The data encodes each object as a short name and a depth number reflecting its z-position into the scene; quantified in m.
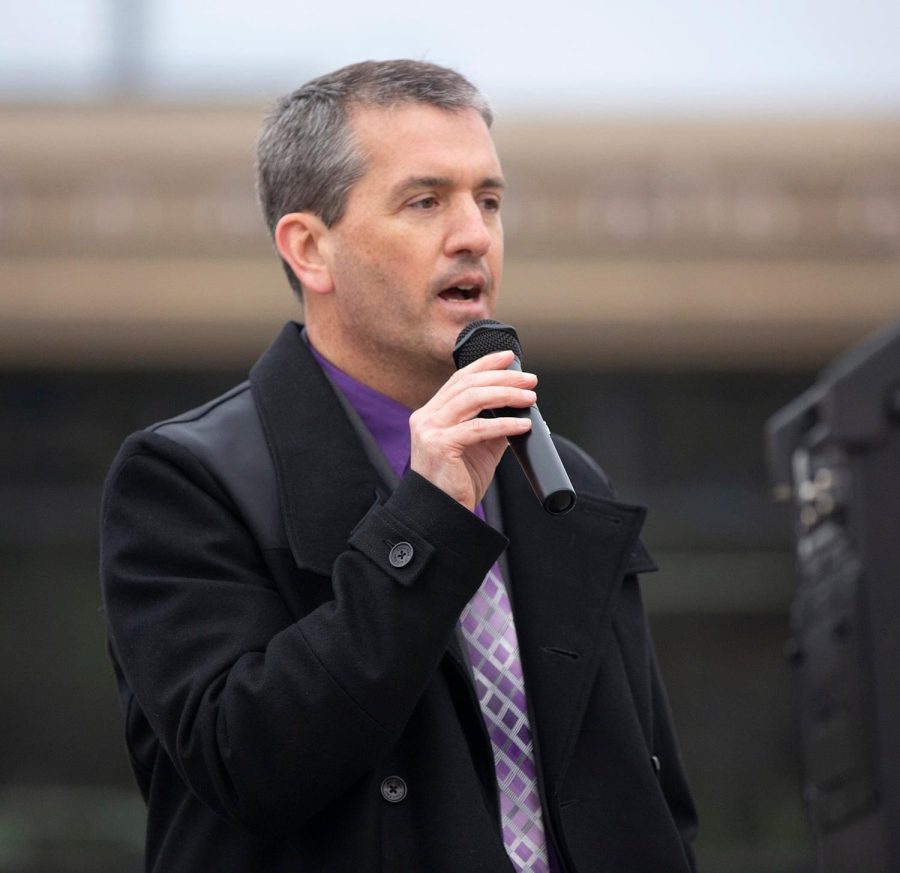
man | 4.59
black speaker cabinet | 5.92
